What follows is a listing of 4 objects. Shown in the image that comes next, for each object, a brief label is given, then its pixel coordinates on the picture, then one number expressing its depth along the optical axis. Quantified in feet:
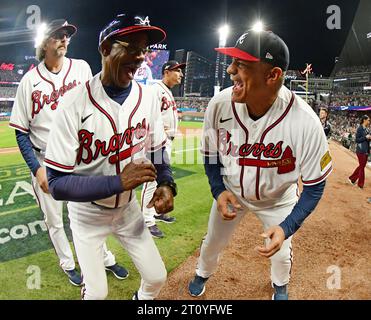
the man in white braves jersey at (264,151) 4.24
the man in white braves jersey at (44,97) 5.32
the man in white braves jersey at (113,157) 3.75
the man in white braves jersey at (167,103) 8.89
